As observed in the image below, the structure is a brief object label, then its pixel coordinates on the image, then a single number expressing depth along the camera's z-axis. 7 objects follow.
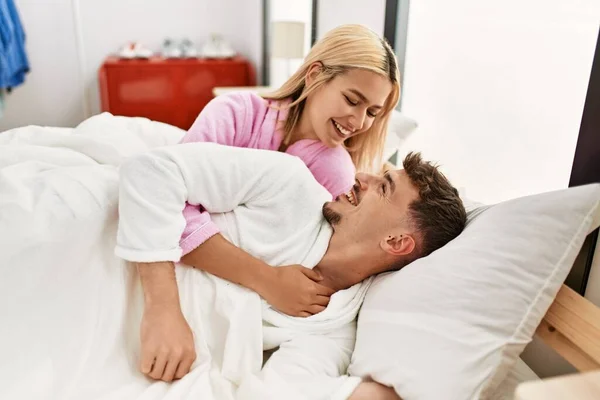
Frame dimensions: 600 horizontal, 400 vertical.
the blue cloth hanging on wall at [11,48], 2.96
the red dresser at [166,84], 3.53
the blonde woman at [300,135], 0.97
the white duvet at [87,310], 0.85
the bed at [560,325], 0.80
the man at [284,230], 0.91
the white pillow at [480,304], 0.78
